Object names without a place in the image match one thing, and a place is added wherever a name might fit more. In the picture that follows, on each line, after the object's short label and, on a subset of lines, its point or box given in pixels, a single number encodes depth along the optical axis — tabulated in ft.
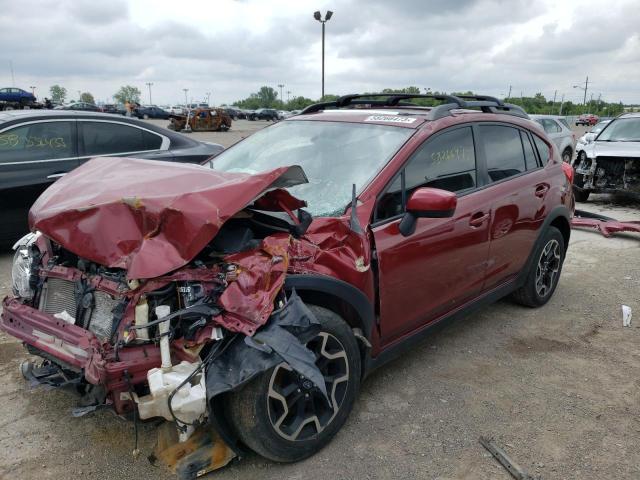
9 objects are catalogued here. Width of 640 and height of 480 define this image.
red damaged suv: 7.22
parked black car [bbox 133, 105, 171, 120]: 175.94
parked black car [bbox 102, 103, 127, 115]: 150.92
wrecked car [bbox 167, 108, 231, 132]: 98.73
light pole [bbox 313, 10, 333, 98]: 76.33
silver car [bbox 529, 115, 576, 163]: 45.21
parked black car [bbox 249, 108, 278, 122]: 196.13
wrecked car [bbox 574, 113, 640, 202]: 31.40
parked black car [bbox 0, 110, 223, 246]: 17.65
